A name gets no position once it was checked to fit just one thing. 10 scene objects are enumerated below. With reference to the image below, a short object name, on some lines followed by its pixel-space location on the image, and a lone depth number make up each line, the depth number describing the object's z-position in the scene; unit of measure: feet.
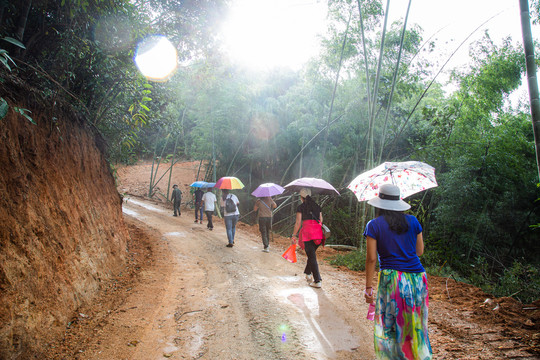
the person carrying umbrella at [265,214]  25.88
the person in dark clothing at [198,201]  42.18
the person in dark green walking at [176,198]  46.11
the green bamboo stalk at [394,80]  22.06
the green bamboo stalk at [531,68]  11.30
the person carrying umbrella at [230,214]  26.61
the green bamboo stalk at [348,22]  28.25
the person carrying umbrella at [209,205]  35.65
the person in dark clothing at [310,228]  15.67
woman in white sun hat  7.57
